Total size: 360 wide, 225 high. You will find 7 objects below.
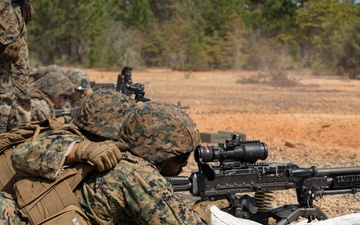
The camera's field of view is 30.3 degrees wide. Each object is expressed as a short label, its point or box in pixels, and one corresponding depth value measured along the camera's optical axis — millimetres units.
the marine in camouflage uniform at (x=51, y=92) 8469
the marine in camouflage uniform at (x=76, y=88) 9461
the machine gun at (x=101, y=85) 11795
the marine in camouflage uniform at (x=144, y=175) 3312
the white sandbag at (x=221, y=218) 4445
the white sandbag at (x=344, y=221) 4641
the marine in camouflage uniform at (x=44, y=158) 3363
